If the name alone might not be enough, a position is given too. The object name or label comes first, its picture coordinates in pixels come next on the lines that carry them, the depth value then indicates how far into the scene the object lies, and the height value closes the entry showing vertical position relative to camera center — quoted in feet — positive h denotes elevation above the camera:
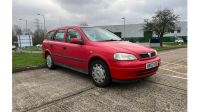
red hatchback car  10.15 -0.42
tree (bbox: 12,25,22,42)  149.88 +22.90
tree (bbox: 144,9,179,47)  59.46 +11.71
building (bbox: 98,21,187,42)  126.62 +17.62
